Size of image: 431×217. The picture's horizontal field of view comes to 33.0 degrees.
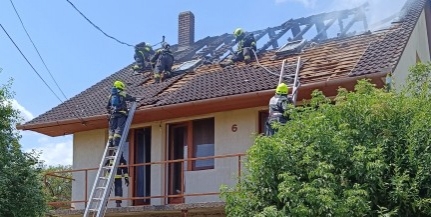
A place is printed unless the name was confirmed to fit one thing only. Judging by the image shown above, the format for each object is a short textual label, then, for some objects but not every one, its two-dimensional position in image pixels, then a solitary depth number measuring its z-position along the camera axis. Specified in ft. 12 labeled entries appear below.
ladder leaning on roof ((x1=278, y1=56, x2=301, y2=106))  41.90
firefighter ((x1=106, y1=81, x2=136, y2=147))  45.10
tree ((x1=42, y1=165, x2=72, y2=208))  99.19
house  45.01
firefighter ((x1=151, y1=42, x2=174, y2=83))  56.85
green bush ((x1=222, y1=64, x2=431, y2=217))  26.21
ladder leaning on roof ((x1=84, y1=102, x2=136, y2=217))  39.37
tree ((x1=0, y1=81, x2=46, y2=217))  35.94
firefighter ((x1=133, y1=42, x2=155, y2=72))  62.34
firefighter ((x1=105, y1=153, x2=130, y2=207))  47.02
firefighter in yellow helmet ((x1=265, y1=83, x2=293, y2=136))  39.11
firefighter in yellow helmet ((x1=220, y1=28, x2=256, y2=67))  54.95
